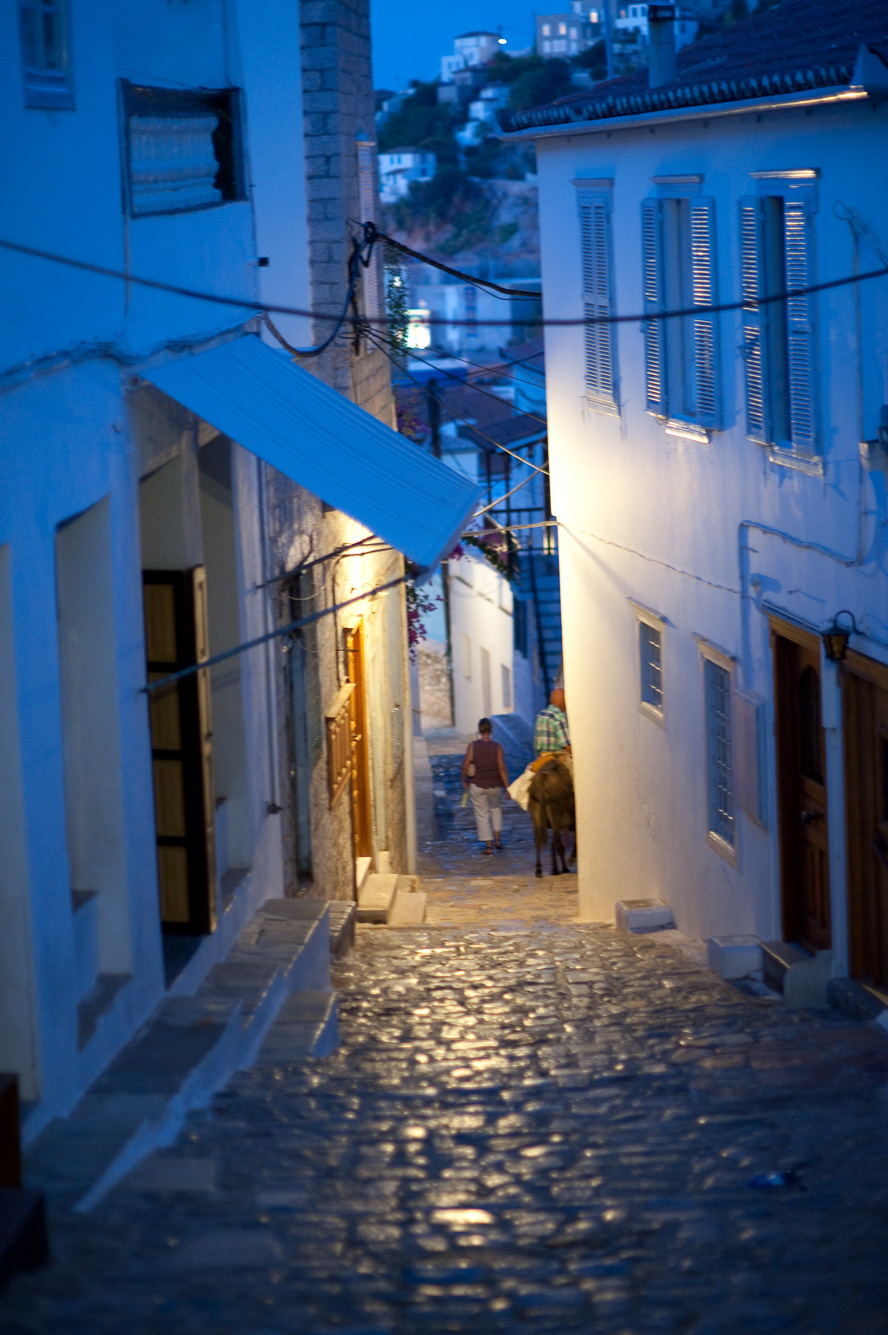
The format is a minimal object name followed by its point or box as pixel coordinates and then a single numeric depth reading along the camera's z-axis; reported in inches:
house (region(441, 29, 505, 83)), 4905.5
